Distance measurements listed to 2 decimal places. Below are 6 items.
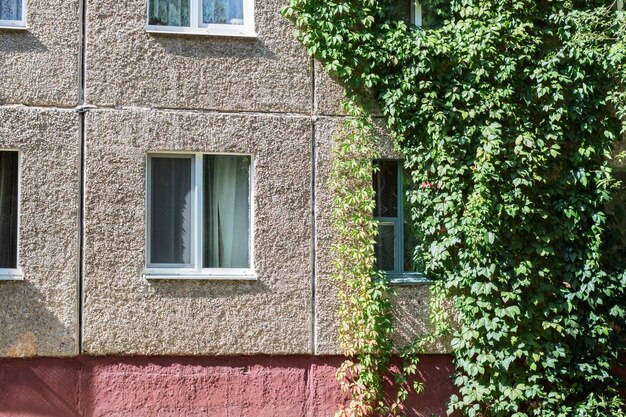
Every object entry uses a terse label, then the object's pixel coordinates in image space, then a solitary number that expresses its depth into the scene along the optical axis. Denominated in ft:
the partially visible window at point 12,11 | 33.91
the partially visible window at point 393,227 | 36.09
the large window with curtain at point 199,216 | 34.37
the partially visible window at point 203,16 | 34.94
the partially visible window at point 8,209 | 33.45
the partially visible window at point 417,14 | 36.45
